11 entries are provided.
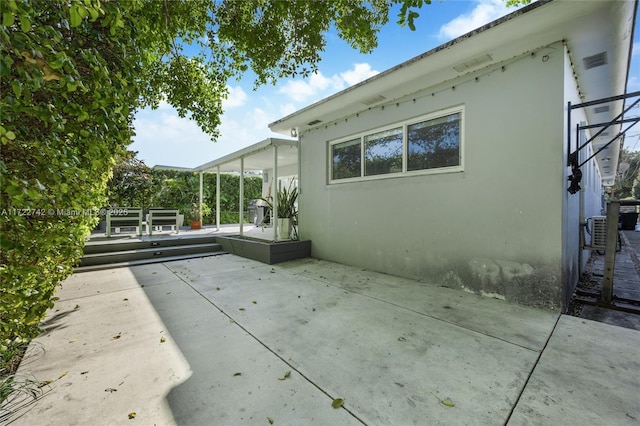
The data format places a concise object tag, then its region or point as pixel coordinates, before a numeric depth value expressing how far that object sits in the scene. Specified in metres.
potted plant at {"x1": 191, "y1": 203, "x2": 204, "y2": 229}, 10.41
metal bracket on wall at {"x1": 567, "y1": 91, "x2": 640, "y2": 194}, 3.46
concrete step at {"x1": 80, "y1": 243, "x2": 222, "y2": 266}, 5.49
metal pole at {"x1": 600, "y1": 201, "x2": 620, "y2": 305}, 3.50
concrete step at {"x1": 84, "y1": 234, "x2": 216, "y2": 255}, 5.83
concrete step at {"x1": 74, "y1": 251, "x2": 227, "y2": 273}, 5.20
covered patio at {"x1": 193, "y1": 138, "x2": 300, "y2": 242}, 6.53
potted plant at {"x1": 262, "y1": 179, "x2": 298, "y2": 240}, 6.96
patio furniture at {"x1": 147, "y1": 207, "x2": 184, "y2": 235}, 7.95
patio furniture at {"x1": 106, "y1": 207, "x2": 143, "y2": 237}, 7.05
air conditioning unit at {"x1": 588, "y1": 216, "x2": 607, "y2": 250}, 4.05
